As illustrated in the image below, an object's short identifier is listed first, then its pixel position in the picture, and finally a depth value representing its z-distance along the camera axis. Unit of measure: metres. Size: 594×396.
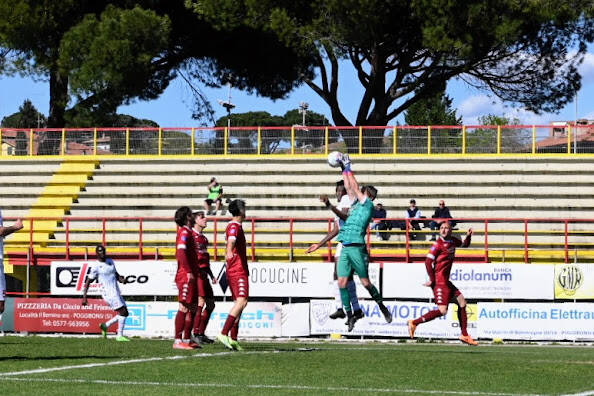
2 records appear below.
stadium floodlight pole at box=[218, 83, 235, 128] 60.94
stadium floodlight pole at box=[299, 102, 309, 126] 79.63
